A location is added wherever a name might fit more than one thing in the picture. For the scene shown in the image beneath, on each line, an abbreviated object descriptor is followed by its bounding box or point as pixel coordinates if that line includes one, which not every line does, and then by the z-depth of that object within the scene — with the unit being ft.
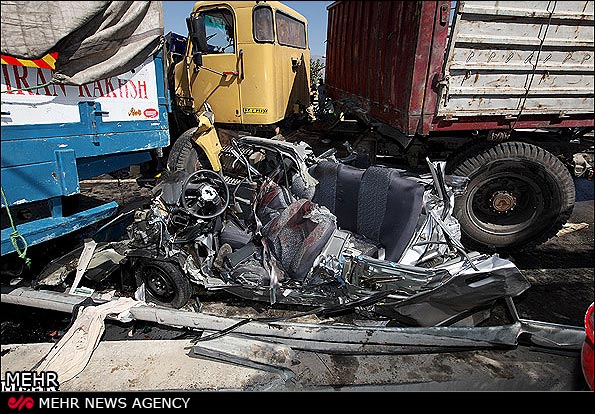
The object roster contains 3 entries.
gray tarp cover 7.31
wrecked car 8.16
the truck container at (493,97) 10.99
